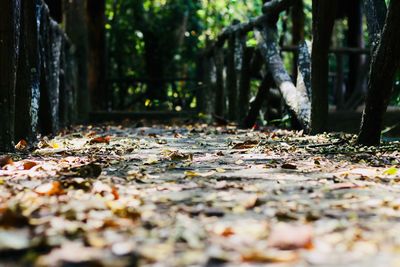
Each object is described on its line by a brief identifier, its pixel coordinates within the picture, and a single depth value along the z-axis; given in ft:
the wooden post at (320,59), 15.60
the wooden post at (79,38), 31.99
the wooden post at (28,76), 13.70
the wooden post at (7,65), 11.83
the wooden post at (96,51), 38.93
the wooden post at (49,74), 17.33
